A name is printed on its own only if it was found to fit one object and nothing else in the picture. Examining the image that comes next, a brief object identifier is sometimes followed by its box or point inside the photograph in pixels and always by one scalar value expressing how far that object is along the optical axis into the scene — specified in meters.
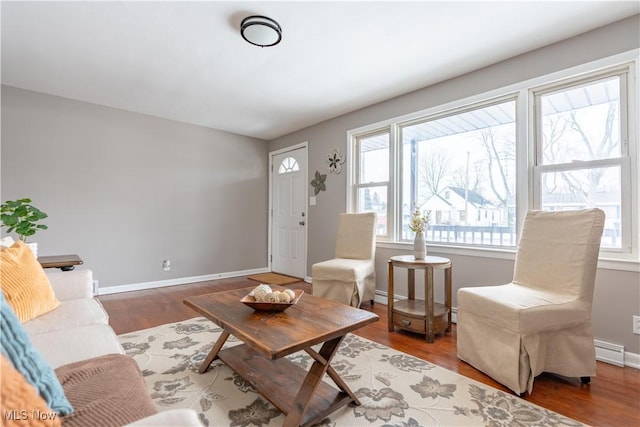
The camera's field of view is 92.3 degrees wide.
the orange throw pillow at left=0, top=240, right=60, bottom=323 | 1.46
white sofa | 1.23
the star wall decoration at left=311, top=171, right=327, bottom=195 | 4.32
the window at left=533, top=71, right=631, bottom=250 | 2.12
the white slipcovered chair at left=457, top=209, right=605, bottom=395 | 1.68
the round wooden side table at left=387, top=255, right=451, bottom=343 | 2.43
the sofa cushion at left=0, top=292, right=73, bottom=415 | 0.64
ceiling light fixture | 2.10
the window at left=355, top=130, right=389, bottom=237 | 3.65
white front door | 4.70
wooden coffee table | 1.30
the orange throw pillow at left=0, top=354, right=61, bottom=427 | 0.52
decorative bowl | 1.59
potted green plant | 2.32
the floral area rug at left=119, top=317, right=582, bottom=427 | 1.45
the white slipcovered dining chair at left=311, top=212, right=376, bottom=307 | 3.04
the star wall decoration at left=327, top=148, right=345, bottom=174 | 4.07
